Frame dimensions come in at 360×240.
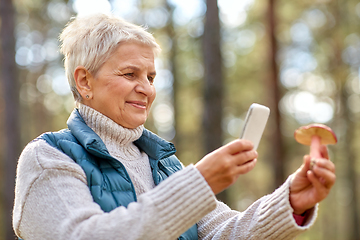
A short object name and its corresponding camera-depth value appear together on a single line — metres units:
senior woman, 1.50
